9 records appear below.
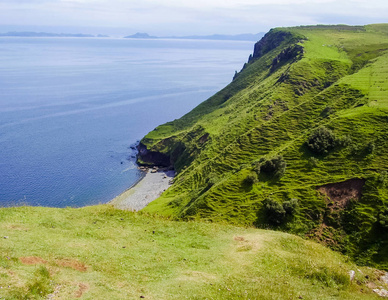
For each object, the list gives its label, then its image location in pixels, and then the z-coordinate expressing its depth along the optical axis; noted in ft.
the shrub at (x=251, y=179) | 203.10
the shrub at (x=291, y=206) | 171.42
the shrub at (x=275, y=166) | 204.95
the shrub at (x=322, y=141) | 211.61
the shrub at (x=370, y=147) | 196.24
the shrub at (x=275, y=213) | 170.30
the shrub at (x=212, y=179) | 237.57
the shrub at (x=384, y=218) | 149.28
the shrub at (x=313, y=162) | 202.71
